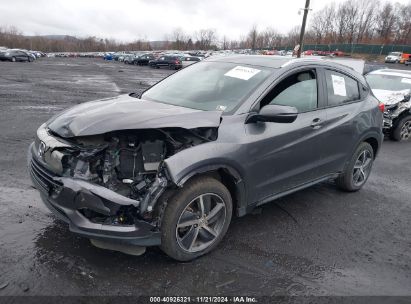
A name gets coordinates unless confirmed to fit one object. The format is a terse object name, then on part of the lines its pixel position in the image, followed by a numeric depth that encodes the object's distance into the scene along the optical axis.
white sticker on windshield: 3.86
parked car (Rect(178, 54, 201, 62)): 41.54
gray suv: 2.87
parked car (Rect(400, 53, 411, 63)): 56.67
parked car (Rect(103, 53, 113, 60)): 67.00
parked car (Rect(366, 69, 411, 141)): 8.77
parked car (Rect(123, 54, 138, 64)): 49.01
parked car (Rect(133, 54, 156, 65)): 44.94
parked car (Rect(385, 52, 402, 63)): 57.12
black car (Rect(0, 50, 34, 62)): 38.81
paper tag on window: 4.44
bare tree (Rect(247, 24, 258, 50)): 113.62
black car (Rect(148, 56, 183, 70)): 37.28
